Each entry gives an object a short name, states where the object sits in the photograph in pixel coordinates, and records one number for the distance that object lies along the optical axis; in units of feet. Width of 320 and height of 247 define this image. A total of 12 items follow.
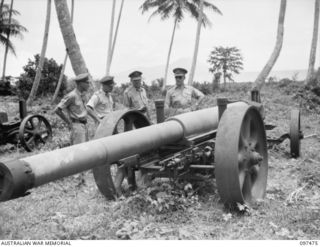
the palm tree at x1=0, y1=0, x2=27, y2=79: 127.44
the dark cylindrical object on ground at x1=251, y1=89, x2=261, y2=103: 24.32
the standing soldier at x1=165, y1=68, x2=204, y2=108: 26.23
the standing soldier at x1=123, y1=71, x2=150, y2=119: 26.12
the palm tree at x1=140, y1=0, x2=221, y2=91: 112.98
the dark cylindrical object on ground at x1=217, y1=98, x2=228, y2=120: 17.59
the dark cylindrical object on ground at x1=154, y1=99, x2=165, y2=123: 19.12
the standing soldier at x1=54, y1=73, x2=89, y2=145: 24.29
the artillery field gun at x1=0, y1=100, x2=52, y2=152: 34.01
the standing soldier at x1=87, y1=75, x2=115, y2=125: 24.57
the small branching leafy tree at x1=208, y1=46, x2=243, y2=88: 88.99
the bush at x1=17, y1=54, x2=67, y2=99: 73.31
